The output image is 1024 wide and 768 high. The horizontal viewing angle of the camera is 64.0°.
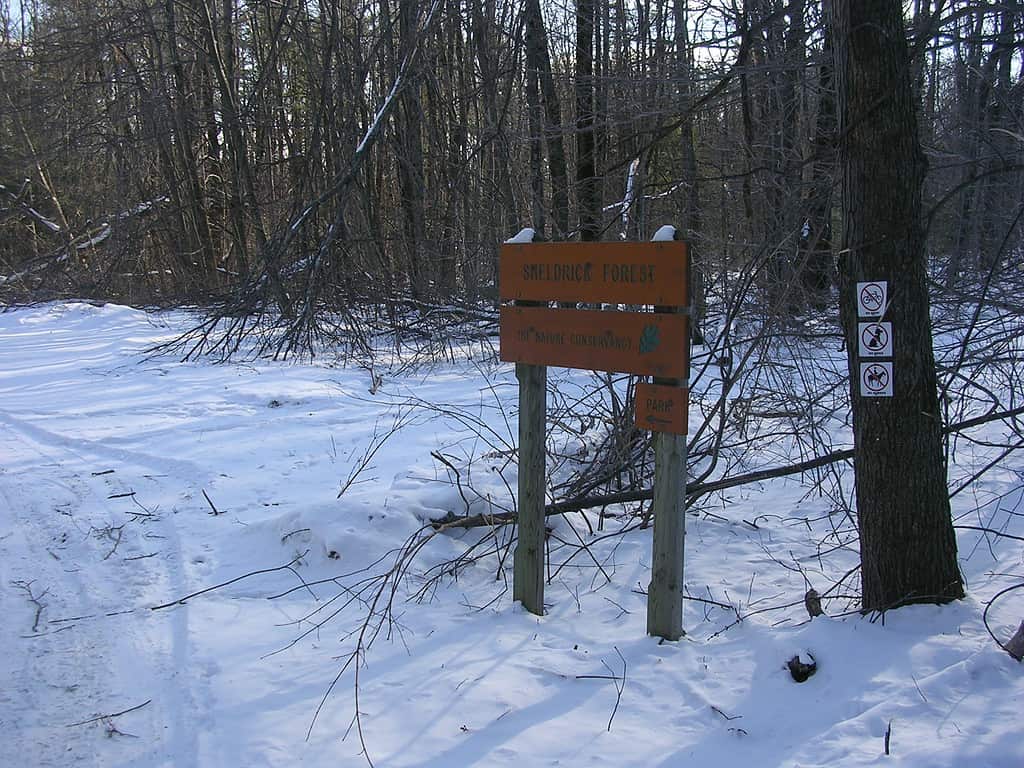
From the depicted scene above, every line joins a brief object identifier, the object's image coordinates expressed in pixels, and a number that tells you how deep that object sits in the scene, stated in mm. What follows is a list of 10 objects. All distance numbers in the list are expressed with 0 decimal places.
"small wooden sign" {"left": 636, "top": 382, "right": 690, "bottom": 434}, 3371
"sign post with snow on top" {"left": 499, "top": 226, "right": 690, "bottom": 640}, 3361
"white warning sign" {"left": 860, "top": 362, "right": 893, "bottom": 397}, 3314
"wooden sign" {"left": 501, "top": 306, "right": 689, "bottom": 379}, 3363
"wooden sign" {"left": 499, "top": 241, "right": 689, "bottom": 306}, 3312
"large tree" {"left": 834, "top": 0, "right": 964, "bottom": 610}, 3262
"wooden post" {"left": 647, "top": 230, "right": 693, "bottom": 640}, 3473
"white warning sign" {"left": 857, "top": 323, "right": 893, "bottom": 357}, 3289
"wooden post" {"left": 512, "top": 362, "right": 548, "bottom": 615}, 3930
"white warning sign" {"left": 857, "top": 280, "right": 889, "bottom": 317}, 3268
